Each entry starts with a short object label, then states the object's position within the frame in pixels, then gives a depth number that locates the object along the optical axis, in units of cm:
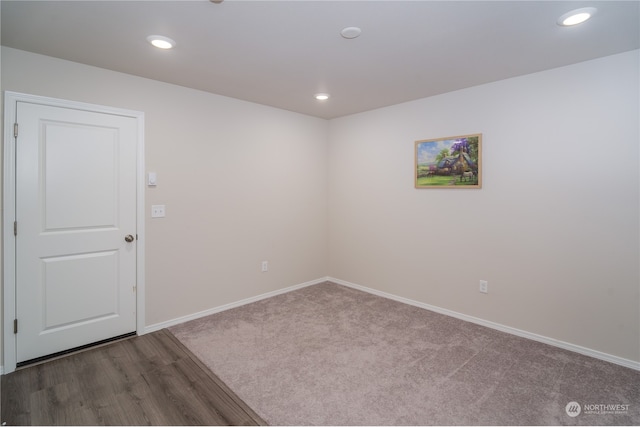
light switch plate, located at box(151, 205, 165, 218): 310
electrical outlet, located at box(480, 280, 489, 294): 324
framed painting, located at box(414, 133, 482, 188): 326
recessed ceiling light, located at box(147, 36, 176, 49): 221
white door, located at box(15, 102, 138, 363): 248
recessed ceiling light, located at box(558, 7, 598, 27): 188
